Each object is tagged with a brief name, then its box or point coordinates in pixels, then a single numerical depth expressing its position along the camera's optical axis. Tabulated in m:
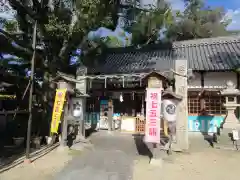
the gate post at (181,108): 9.14
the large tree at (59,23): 9.34
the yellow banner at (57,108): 8.83
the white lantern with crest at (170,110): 8.35
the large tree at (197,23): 27.69
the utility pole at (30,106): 7.46
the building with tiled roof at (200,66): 13.82
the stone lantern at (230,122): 10.09
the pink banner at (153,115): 7.45
